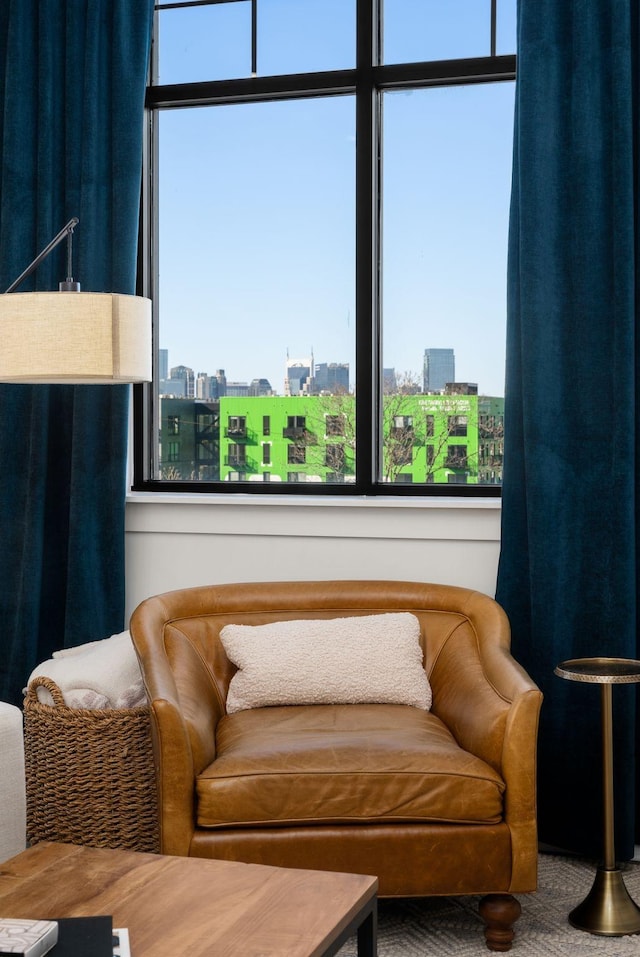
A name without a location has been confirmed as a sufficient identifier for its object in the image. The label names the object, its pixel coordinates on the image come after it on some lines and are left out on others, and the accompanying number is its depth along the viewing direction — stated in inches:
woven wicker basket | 112.3
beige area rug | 97.7
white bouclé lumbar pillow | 113.0
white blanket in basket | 114.3
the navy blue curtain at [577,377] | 120.0
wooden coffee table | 64.1
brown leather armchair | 94.0
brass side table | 101.3
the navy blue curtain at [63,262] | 136.5
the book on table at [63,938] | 59.4
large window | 137.3
